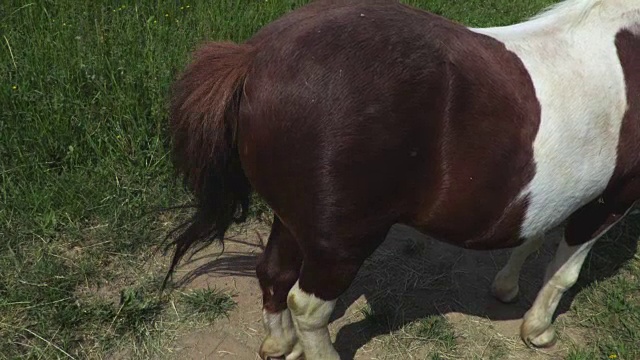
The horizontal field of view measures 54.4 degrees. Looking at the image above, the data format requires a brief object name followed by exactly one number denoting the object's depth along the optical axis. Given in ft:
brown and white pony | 5.79
